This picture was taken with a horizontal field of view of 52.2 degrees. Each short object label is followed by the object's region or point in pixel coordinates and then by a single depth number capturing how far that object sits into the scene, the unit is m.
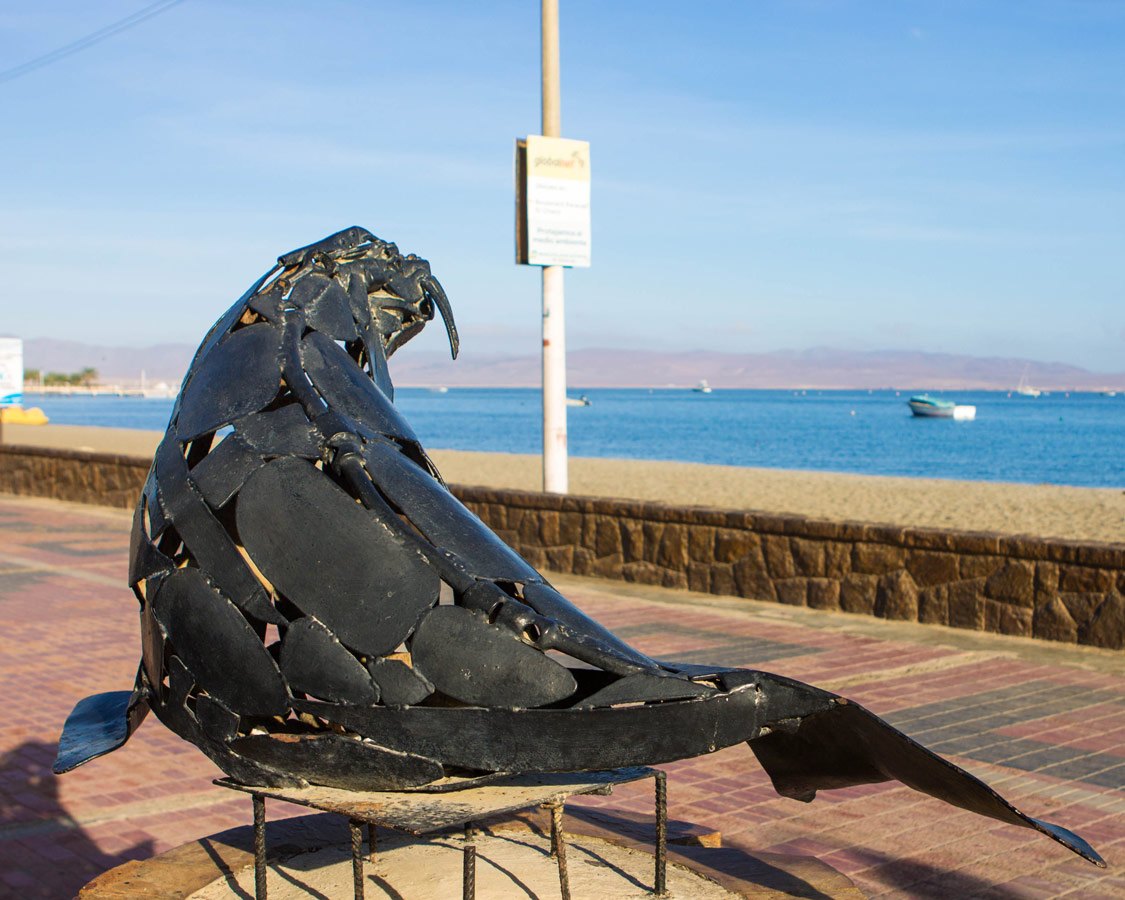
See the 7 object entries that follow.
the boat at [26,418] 64.44
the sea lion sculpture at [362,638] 2.36
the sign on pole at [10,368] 19.58
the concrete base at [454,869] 3.24
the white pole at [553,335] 10.82
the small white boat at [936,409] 99.28
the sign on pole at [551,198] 10.54
